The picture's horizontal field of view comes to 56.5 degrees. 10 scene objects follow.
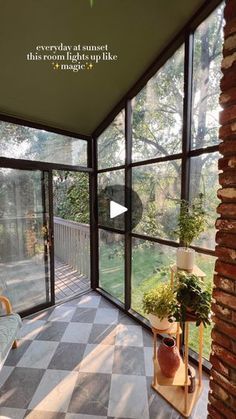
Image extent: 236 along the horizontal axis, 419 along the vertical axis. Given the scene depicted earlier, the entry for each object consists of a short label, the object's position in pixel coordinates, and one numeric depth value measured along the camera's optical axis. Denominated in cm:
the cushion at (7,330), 168
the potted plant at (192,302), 139
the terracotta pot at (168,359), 159
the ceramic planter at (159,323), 163
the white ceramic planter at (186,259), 164
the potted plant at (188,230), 165
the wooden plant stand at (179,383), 152
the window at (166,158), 175
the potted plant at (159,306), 160
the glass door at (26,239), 254
